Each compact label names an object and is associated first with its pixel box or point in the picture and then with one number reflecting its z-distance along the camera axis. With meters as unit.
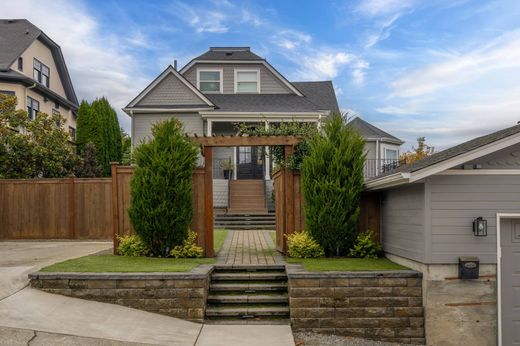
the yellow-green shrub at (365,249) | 9.64
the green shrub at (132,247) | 10.16
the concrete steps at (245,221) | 18.03
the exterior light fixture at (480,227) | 7.61
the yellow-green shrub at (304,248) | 9.67
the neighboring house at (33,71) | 22.11
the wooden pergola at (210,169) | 10.23
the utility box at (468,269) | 7.52
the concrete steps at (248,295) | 7.71
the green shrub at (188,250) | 9.98
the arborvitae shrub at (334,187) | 9.48
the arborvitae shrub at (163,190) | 9.84
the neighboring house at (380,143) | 26.27
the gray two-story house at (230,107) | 20.92
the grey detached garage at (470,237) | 7.51
